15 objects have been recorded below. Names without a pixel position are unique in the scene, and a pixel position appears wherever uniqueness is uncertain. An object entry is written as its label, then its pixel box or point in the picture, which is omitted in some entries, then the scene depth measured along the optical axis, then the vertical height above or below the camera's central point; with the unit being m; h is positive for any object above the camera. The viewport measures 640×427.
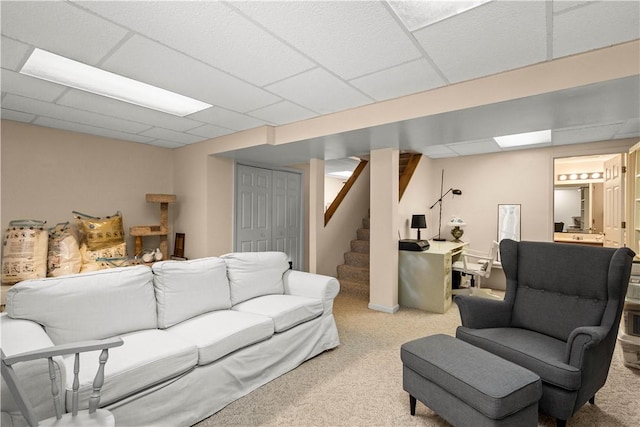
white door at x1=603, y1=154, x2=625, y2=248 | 4.12 +0.20
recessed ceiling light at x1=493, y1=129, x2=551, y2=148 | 4.20 +1.09
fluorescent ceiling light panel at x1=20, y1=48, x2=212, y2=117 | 2.32 +1.11
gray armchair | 1.74 -0.67
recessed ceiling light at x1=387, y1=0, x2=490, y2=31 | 1.62 +1.09
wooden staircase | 4.94 -0.73
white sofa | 1.60 -0.78
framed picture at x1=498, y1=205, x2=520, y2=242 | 5.14 -0.09
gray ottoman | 1.51 -0.87
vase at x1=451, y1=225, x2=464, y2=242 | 5.45 -0.29
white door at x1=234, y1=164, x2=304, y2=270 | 5.06 +0.07
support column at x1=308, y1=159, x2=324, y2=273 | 4.84 +0.11
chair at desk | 4.45 -0.76
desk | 4.07 -0.84
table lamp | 5.00 -0.09
